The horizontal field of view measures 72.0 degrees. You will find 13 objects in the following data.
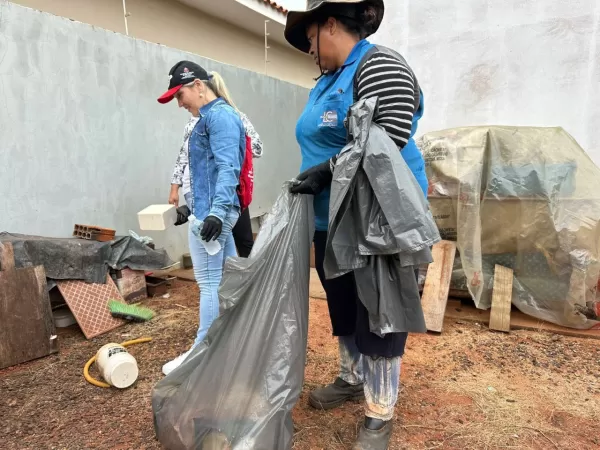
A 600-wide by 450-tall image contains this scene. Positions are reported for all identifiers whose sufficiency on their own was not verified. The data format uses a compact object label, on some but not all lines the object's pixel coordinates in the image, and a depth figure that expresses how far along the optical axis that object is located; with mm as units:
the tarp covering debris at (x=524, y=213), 3148
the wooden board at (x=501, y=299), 3215
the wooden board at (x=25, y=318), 2678
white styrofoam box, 2576
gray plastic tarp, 3068
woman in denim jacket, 2139
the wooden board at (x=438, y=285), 3189
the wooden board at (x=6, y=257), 2766
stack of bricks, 3604
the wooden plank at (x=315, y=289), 4057
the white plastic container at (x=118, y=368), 2369
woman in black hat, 1485
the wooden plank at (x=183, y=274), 4627
